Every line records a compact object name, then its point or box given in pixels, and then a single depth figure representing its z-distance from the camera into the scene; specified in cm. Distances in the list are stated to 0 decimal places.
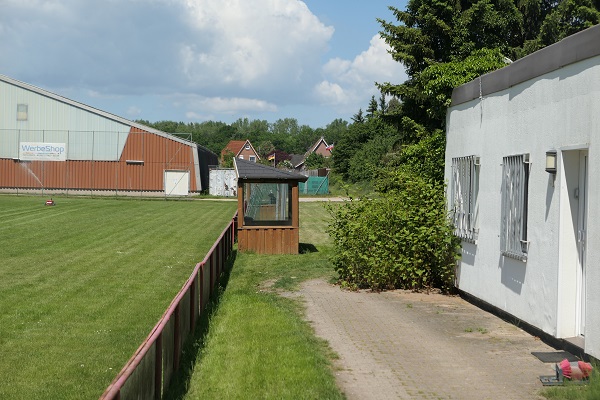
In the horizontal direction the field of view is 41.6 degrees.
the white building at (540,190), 852
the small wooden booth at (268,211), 2256
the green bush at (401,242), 1441
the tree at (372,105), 8950
